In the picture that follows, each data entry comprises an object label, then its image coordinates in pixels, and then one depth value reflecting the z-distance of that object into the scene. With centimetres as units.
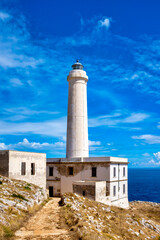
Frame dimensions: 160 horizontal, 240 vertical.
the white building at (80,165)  3634
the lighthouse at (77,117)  4109
